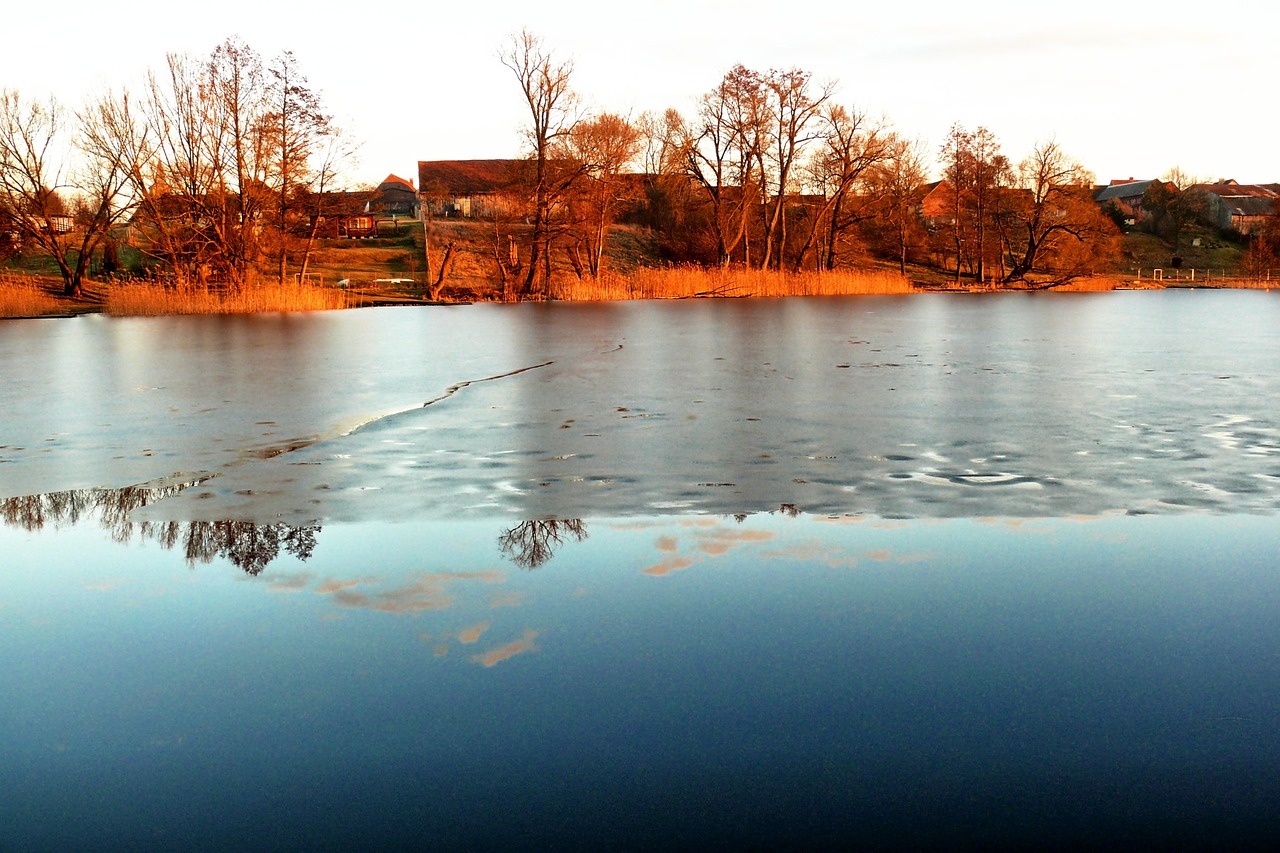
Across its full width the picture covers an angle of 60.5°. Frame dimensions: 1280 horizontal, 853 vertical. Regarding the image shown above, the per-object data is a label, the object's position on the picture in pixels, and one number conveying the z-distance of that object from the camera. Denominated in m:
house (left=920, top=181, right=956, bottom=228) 65.56
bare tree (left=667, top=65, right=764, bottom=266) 50.88
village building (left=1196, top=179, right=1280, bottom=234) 93.81
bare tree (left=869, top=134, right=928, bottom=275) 60.09
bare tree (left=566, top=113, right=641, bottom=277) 42.97
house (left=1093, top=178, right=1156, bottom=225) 95.62
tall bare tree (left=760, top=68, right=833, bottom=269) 50.81
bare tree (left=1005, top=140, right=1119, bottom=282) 57.38
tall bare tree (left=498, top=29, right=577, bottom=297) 41.12
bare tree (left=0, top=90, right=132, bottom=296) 37.34
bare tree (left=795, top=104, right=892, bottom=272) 51.88
